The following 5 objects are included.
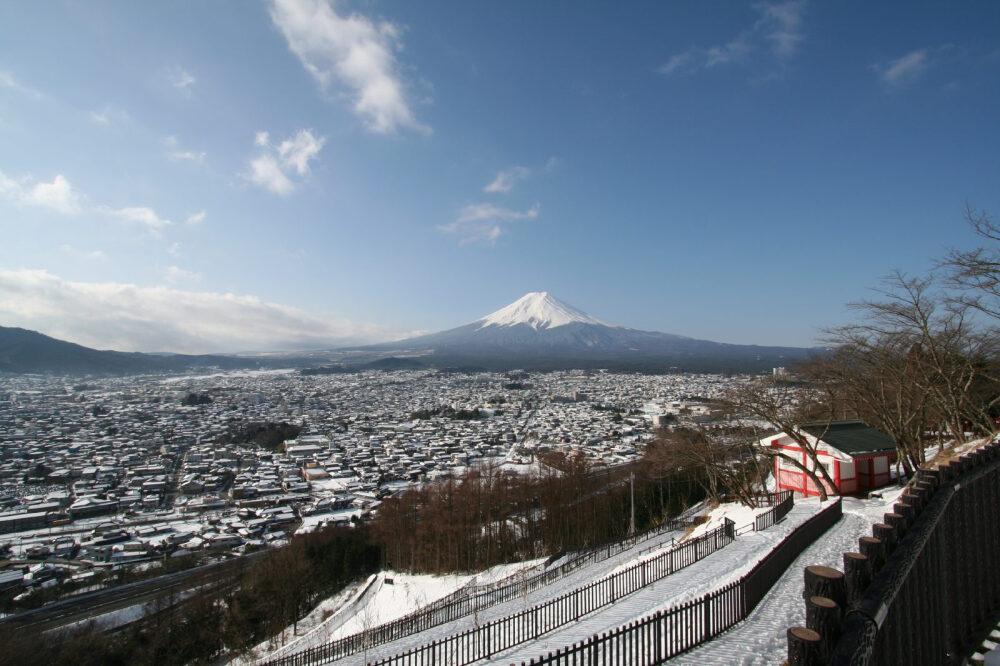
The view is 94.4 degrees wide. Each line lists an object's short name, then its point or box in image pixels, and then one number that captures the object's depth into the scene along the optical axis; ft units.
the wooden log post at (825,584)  10.53
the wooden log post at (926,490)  17.95
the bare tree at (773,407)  51.39
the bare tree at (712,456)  62.95
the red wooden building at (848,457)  58.59
